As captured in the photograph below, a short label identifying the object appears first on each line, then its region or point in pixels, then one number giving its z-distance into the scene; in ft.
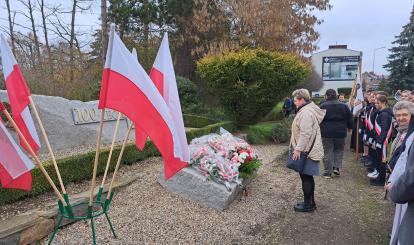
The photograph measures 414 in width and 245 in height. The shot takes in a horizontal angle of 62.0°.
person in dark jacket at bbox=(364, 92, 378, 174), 21.44
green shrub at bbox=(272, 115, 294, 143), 33.90
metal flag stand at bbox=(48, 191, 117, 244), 9.82
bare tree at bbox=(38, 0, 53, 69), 58.44
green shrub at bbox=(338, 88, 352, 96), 131.44
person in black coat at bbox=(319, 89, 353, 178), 21.21
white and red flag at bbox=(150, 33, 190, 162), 10.82
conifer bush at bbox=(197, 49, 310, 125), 32.94
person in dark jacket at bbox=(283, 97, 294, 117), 56.13
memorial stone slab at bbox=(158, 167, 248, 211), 15.71
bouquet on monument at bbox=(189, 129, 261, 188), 16.40
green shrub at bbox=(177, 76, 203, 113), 46.78
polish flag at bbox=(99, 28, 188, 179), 9.07
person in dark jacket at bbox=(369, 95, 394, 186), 19.20
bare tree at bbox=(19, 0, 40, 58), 56.90
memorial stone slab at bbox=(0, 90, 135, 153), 23.26
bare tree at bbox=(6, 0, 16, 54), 52.04
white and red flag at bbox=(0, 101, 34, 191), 9.12
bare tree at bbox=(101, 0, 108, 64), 43.52
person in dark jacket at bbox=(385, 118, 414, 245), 6.25
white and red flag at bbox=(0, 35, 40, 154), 10.54
